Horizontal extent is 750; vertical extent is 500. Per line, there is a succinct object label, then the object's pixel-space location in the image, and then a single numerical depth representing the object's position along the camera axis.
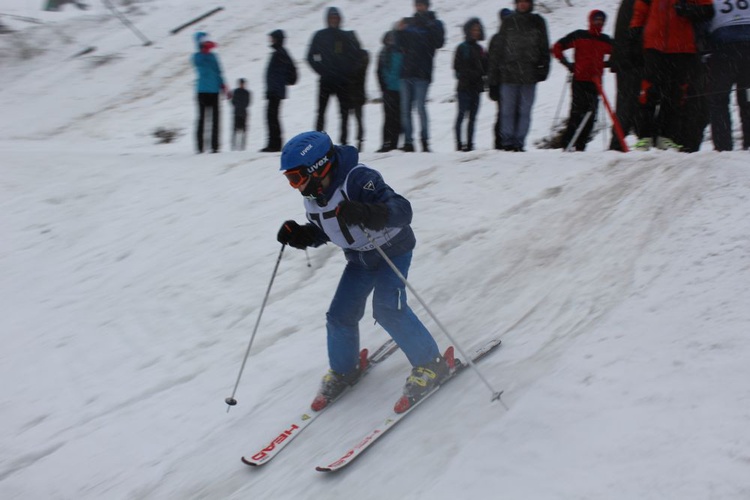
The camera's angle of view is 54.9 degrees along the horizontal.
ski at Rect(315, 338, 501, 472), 4.30
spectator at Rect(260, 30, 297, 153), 10.88
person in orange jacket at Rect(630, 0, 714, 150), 7.50
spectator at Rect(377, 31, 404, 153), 10.10
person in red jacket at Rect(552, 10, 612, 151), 8.98
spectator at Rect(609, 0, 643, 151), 8.53
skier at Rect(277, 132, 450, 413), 4.55
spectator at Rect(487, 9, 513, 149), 9.22
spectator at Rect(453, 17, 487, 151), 9.83
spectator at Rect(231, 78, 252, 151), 13.81
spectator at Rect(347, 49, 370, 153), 10.41
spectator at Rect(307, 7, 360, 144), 10.20
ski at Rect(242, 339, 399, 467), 4.75
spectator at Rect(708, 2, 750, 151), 7.30
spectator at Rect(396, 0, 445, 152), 9.64
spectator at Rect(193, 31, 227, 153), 11.09
